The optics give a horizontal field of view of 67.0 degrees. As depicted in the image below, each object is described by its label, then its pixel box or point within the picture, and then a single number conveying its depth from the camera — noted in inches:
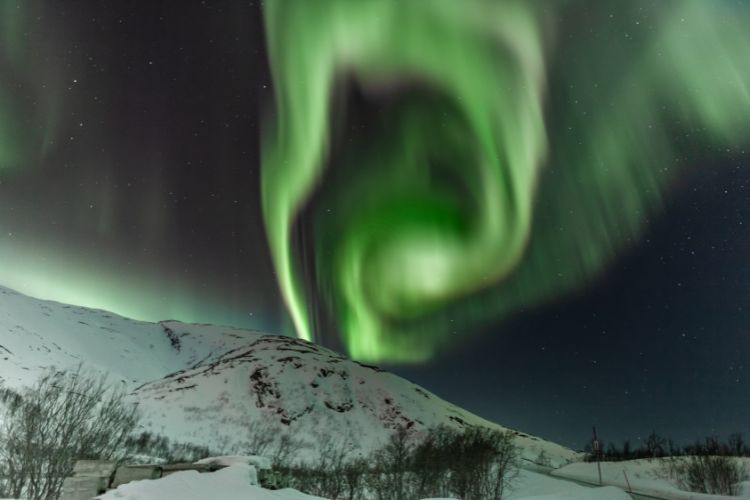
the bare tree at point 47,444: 1237.7
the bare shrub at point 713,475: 2018.5
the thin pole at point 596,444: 2176.8
